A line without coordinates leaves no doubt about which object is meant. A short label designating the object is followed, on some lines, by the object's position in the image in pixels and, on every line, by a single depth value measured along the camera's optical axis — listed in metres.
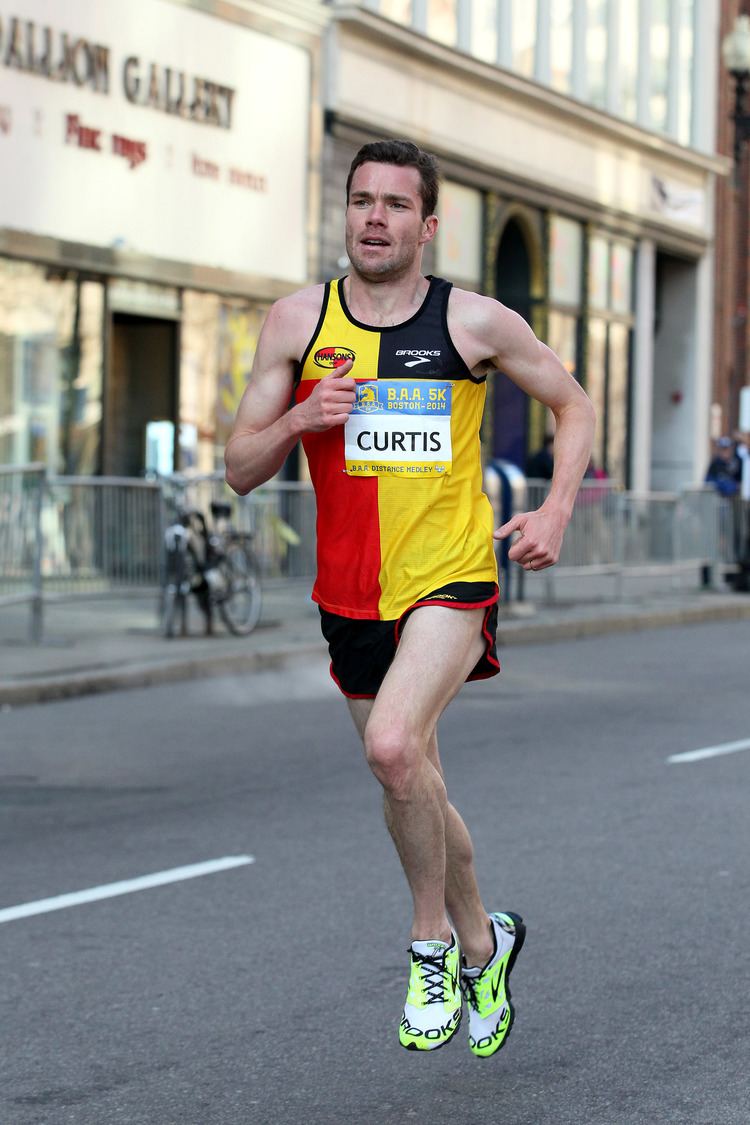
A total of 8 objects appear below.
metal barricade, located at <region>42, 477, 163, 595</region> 15.35
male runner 4.74
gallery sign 19.73
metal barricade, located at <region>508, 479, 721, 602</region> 21.28
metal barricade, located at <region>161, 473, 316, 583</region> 17.28
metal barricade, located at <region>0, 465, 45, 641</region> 14.20
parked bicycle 16.03
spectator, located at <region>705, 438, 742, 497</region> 25.19
